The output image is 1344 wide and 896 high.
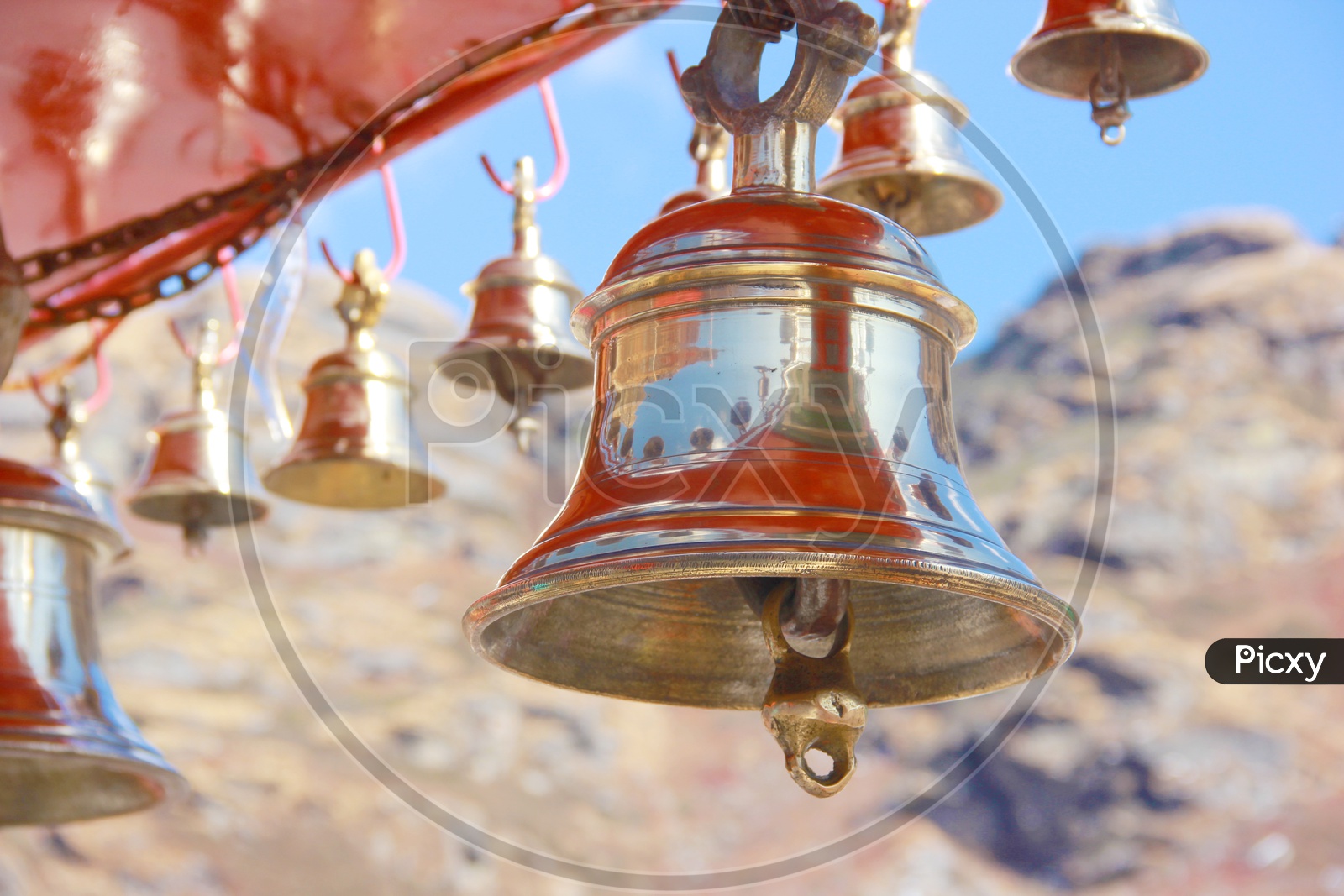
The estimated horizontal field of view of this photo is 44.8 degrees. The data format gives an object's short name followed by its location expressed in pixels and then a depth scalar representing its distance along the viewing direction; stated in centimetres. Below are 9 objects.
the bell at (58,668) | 294
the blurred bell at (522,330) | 388
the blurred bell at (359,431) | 405
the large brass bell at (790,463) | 153
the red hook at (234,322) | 425
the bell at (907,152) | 291
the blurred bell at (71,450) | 471
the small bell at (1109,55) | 251
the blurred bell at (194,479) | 464
